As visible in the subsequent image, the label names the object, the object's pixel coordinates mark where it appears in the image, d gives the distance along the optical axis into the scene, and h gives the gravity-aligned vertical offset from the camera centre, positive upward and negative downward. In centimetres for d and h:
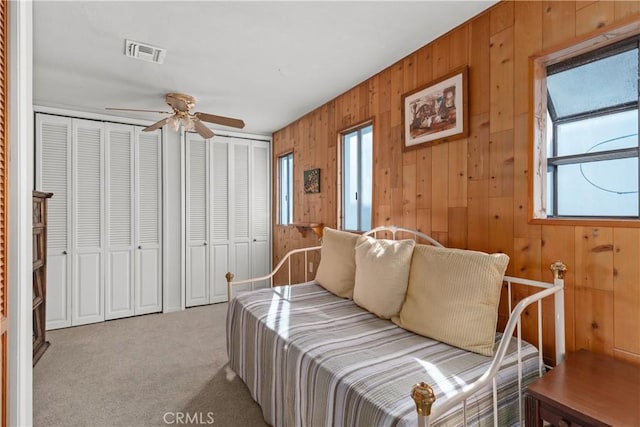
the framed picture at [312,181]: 356 +36
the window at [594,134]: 149 +39
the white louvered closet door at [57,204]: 338 +11
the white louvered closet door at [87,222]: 353 -8
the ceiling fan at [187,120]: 274 +81
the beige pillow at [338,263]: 241 -39
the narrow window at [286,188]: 435 +34
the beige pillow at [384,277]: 191 -40
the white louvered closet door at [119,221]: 370 -8
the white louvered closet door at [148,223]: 386 -11
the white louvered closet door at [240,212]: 445 +2
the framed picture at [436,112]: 202 +68
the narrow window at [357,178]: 294 +33
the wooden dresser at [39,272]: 267 -50
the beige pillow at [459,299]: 152 -44
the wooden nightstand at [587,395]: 101 -64
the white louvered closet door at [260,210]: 460 +5
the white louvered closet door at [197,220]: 414 -8
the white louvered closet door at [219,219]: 430 -8
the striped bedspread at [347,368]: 120 -67
